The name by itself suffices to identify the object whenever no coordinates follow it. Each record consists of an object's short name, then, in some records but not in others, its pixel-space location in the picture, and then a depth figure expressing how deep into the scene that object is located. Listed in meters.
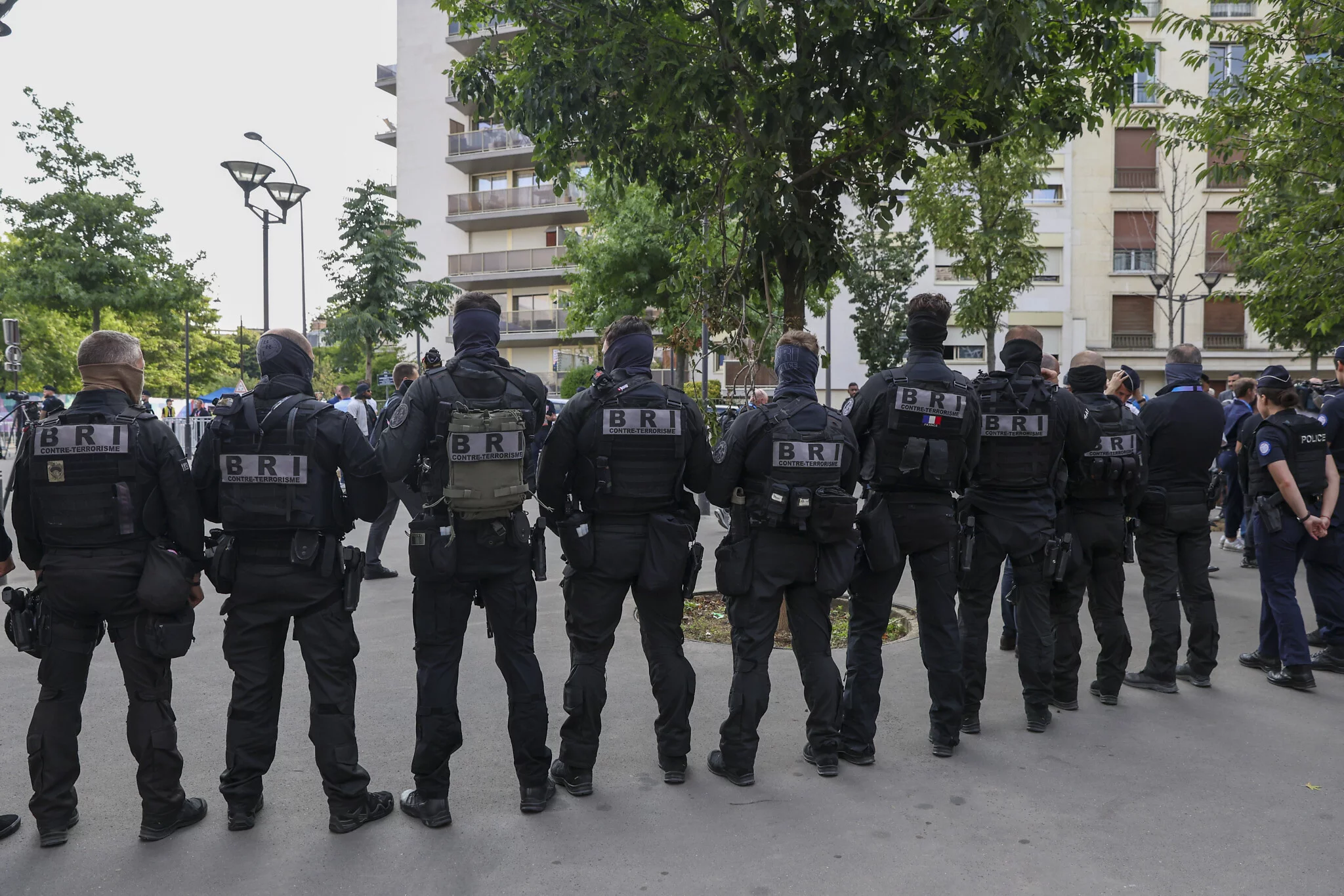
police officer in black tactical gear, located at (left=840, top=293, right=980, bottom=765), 4.70
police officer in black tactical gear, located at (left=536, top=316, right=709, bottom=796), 4.30
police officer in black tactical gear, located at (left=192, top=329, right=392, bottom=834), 3.92
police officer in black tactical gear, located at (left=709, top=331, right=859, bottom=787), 4.43
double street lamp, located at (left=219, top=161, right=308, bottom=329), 13.51
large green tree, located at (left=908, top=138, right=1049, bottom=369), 18.92
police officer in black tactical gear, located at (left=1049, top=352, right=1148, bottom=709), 5.43
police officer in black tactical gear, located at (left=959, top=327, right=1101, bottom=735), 5.11
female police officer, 5.89
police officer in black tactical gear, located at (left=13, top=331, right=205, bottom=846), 3.78
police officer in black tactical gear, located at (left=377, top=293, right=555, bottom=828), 3.98
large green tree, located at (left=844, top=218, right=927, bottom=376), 29.78
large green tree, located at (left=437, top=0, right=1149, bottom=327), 5.76
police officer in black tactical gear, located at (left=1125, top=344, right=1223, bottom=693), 5.93
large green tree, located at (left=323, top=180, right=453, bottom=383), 28.69
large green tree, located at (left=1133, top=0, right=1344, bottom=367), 8.88
